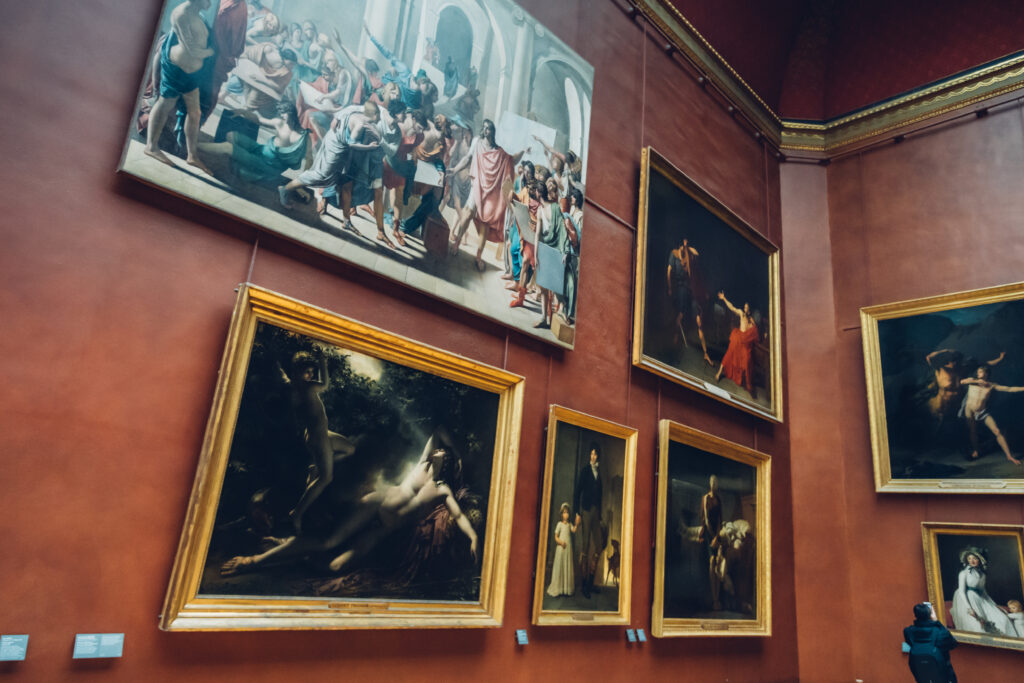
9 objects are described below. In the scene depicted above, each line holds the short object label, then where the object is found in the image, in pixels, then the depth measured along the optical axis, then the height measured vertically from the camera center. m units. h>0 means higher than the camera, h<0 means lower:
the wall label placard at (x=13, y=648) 3.97 -0.59
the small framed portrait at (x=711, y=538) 8.18 +0.61
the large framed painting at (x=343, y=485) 4.79 +0.53
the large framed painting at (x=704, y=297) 8.71 +3.56
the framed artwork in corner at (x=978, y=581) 8.87 +0.41
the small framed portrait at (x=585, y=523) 6.94 +0.54
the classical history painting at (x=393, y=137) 5.19 +3.28
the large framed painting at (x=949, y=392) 9.45 +2.78
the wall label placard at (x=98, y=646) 4.20 -0.58
